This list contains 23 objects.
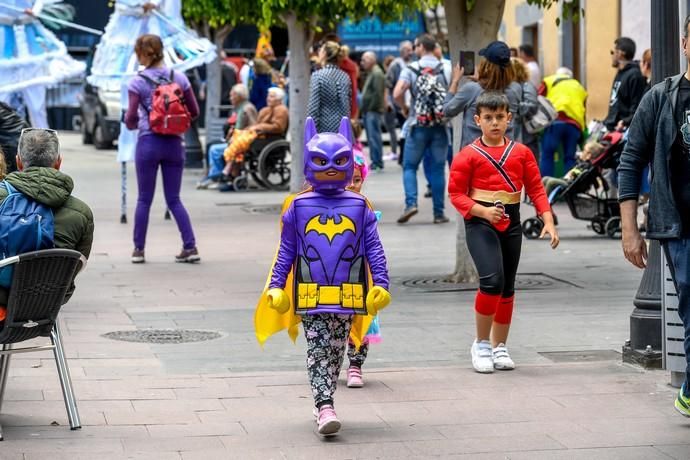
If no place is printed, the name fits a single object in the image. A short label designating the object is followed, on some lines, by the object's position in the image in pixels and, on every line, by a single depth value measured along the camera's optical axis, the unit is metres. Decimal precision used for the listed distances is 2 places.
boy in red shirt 7.99
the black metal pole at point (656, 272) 7.98
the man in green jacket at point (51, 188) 6.57
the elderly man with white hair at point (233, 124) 20.66
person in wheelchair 20.20
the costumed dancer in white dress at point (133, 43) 16.61
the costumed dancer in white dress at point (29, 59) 12.62
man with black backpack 15.60
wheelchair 20.36
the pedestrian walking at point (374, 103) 23.97
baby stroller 14.55
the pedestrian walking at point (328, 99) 14.03
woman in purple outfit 12.86
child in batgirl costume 6.46
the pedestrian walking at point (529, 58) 19.47
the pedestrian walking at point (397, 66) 25.30
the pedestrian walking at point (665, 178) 6.31
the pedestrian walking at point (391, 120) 25.91
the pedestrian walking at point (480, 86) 9.55
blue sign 35.94
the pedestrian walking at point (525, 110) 14.31
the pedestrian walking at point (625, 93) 14.89
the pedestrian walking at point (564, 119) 17.45
